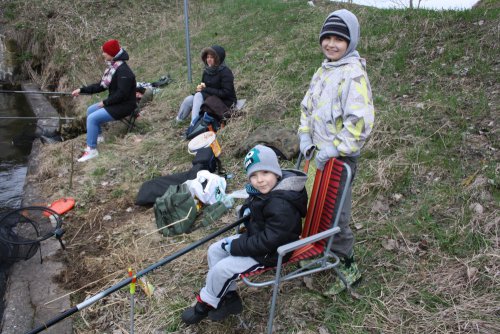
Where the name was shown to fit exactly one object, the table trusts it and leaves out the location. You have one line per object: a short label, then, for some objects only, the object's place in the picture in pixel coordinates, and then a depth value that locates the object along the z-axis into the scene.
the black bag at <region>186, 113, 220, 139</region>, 5.98
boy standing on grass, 2.55
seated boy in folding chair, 2.57
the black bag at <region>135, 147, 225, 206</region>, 4.66
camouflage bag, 4.07
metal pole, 7.83
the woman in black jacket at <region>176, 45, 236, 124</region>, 6.04
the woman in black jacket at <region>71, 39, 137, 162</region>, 6.05
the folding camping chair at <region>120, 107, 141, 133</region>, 6.81
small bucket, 5.12
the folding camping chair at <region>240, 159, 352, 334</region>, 2.58
